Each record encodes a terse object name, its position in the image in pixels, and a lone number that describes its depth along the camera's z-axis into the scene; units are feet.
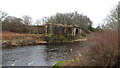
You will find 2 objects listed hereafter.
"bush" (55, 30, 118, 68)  11.18
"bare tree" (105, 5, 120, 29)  36.04
